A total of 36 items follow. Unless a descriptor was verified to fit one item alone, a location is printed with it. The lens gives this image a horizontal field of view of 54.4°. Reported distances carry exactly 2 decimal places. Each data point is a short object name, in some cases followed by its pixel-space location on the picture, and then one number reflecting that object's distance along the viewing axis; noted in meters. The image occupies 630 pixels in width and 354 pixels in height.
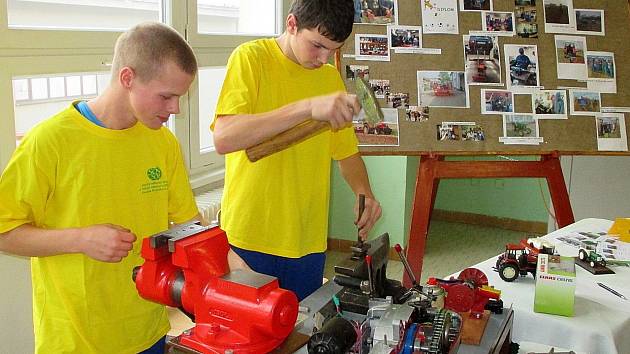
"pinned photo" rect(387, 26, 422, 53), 2.60
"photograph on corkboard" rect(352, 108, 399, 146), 2.58
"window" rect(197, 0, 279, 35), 3.32
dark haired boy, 1.50
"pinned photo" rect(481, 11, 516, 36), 2.67
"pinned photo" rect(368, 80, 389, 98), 2.61
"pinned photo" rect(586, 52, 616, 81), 2.74
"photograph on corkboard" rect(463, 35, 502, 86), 2.63
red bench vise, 1.01
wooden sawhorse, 2.55
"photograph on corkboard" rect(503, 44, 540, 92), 2.67
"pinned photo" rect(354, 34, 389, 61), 2.60
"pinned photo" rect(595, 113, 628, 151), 2.69
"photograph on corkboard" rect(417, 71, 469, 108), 2.60
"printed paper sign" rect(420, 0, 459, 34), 2.62
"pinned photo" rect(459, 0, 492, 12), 2.65
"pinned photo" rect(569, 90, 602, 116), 2.70
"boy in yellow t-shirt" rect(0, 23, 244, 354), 1.24
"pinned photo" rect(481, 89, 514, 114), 2.63
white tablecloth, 1.62
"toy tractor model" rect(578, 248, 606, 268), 2.03
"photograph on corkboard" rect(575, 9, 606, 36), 2.75
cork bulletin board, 2.59
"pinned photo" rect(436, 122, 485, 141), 2.59
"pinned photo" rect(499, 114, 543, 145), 2.63
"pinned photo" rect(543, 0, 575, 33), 2.72
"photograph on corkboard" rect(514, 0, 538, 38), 2.69
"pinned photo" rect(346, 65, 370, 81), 2.59
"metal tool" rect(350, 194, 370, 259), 1.23
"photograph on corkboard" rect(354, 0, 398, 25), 2.61
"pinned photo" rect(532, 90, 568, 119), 2.67
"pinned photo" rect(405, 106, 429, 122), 2.60
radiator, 2.98
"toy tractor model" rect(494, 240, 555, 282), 1.87
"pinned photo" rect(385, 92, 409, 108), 2.60
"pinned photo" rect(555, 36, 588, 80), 2.71
